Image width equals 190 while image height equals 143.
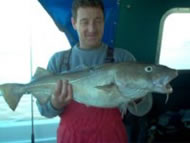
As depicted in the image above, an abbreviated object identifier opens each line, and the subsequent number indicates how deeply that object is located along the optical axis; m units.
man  1.32
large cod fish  1.06
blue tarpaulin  1.78
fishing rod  1.85
